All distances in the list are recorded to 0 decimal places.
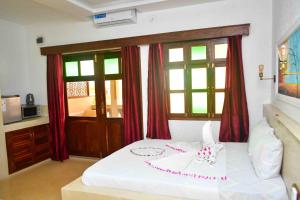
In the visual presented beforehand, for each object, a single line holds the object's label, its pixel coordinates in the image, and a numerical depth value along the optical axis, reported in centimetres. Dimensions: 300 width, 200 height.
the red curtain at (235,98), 324
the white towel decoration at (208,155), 234
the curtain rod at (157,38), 321
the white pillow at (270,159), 185
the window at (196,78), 344
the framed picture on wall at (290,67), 179
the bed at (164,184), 178
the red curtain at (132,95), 379
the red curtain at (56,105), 438
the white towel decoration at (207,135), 270
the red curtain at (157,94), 365
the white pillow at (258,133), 224
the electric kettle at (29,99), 459
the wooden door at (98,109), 415
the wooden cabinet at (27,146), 380
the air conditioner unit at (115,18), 361
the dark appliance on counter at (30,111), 426
